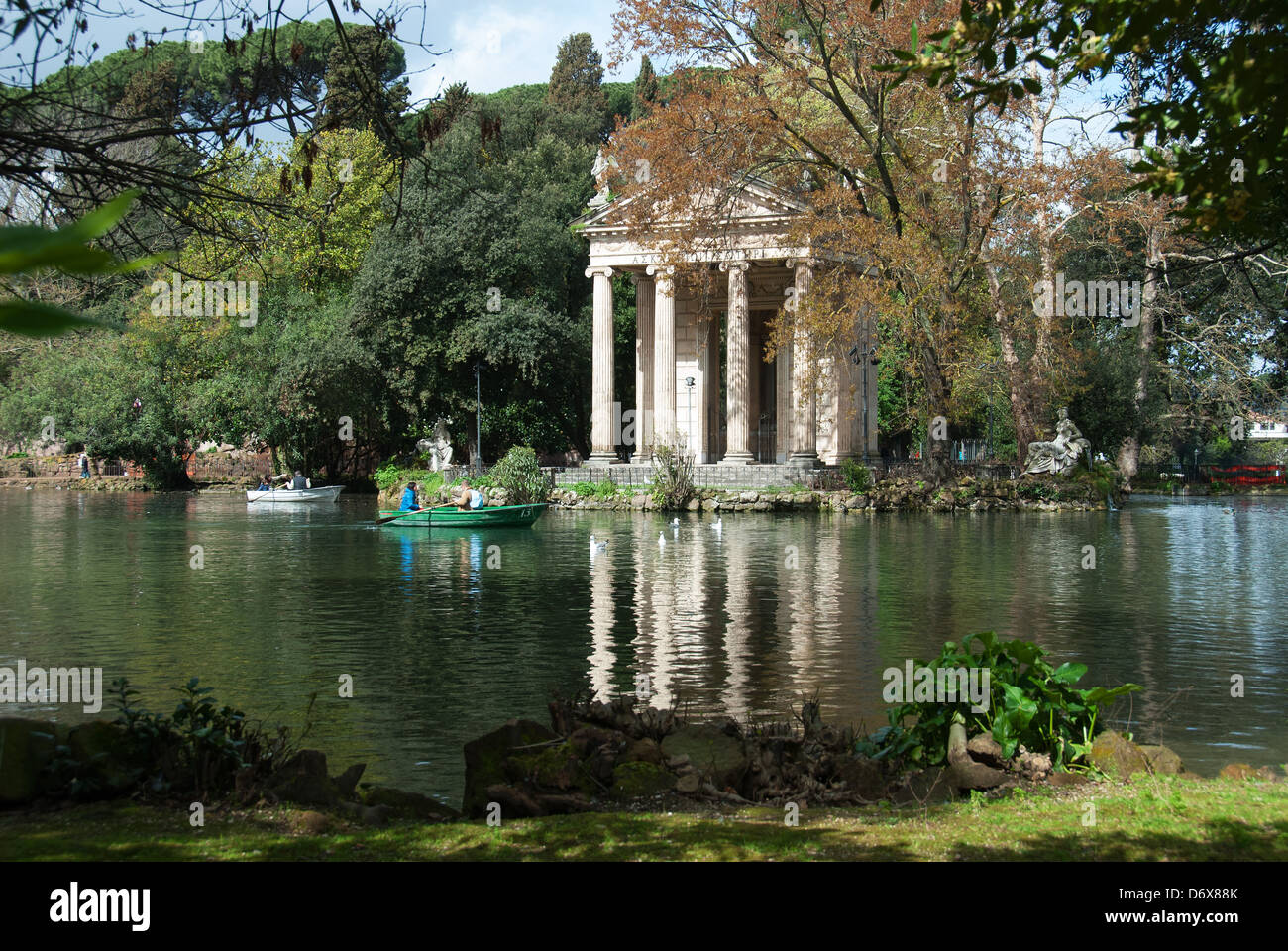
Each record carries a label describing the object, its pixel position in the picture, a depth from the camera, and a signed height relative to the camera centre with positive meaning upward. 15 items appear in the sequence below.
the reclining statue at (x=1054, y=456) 47.38 +0.50
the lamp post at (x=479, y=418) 51.58 +2.39
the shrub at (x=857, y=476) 45.47 -0.25
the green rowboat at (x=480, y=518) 34.34 -1.30
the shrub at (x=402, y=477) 50.06 -0.15
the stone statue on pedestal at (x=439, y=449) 55.41 +1.18
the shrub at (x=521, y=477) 42.50 -0.15
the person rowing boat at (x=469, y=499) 34.94 -0.77
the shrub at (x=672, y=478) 44.19 -0.28
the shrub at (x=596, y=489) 47.38 -0.69
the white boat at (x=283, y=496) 47.78 -0.85
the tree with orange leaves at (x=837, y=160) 34.19 +9.54
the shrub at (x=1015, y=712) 8.20 -1.74
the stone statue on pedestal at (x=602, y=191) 53.62 +12.98
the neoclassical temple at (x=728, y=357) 51.47 +5.50
